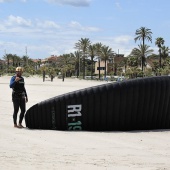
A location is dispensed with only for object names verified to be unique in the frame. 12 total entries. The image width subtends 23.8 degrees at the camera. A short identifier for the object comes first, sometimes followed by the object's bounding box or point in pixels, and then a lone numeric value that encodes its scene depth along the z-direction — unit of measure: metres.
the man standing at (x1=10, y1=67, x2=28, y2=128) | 10.12
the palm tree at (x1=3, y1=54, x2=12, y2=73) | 145.50
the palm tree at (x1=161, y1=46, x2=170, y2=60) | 96.87
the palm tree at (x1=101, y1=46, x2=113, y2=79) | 104.62
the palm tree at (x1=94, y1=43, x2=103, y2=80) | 105.36
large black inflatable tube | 10.14
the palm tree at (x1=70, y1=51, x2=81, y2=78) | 122.56
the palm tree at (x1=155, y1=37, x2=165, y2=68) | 94.75
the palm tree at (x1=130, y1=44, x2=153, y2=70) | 89.31
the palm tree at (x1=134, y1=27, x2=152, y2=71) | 91.56
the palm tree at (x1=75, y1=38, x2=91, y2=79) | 106.94
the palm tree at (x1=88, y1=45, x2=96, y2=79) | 104.94
